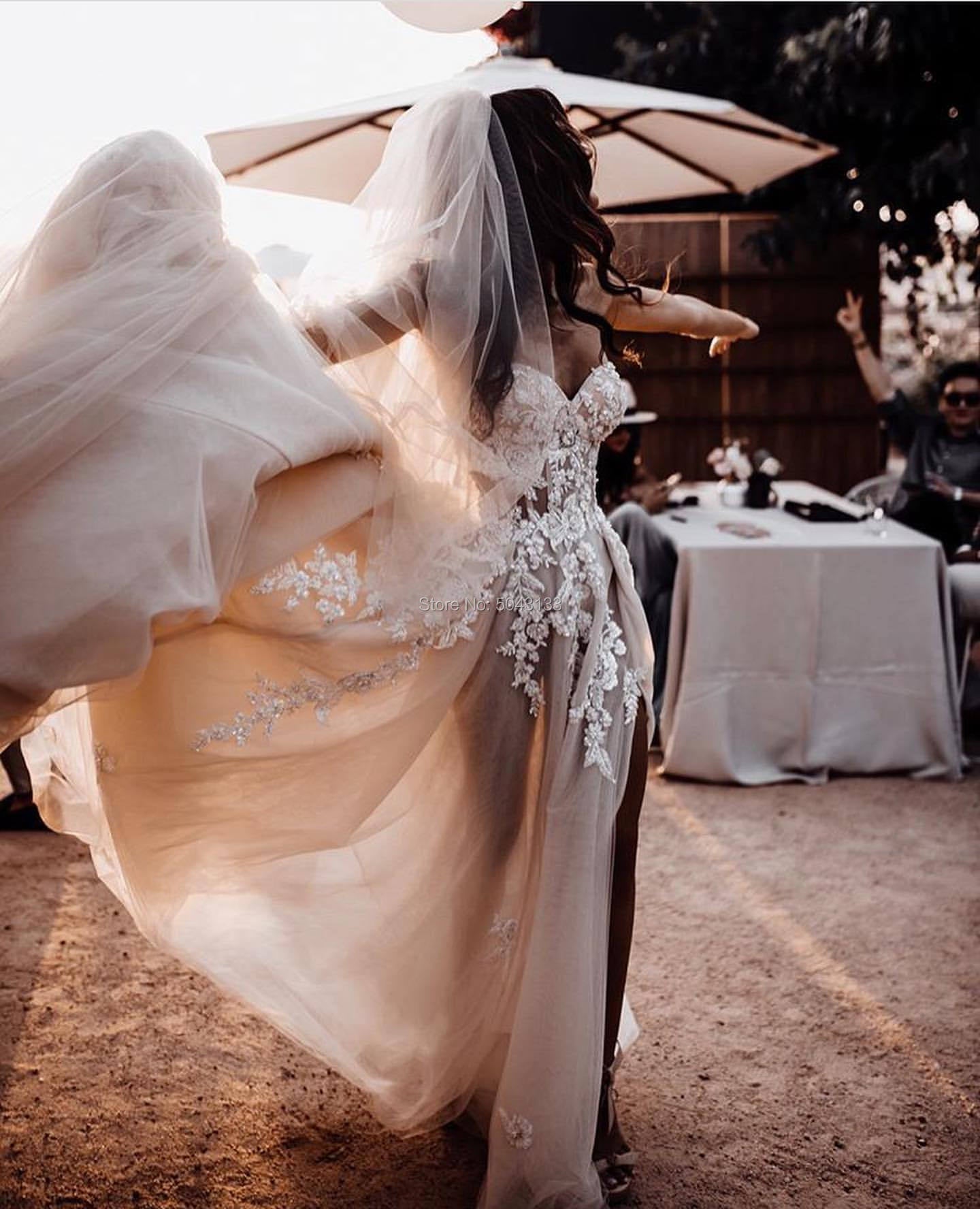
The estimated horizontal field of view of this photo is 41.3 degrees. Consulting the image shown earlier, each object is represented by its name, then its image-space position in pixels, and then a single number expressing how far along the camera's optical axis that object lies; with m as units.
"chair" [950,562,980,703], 4.76
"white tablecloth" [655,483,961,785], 4.42
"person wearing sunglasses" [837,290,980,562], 5.22
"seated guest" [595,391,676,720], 4.80
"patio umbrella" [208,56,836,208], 5.27
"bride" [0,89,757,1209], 1.65
